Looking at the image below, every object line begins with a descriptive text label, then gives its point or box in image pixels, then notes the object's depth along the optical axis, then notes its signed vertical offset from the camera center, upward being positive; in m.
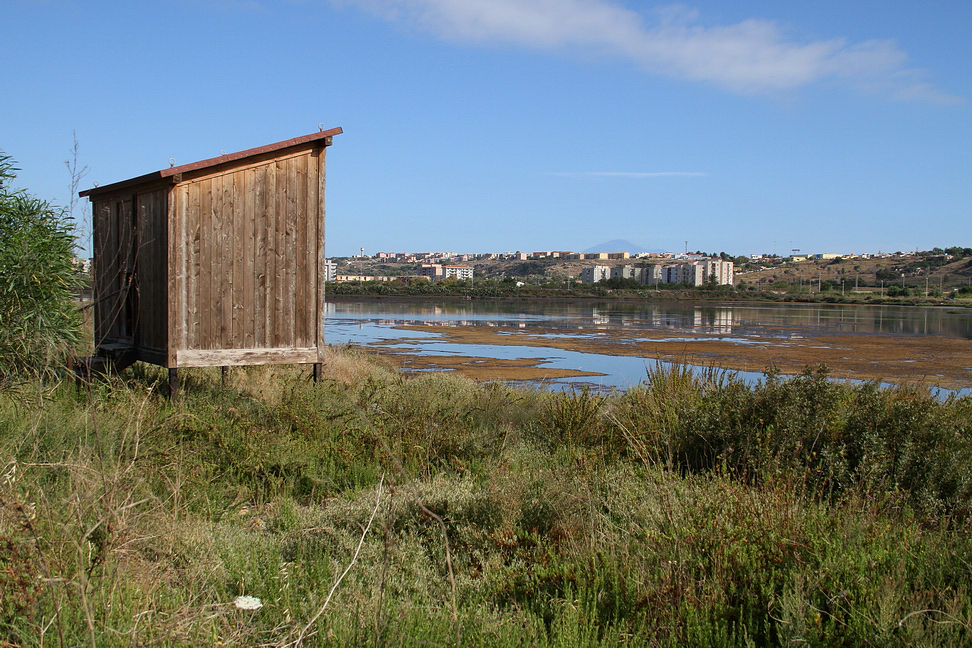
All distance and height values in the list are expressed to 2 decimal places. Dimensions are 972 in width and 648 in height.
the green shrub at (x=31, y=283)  8.55 +0.11
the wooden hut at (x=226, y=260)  10.12 +0.50
